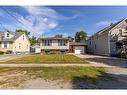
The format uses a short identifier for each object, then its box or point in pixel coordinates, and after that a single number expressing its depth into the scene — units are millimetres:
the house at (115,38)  10828
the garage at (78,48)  16861
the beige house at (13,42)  14819
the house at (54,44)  15469
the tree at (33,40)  24713
